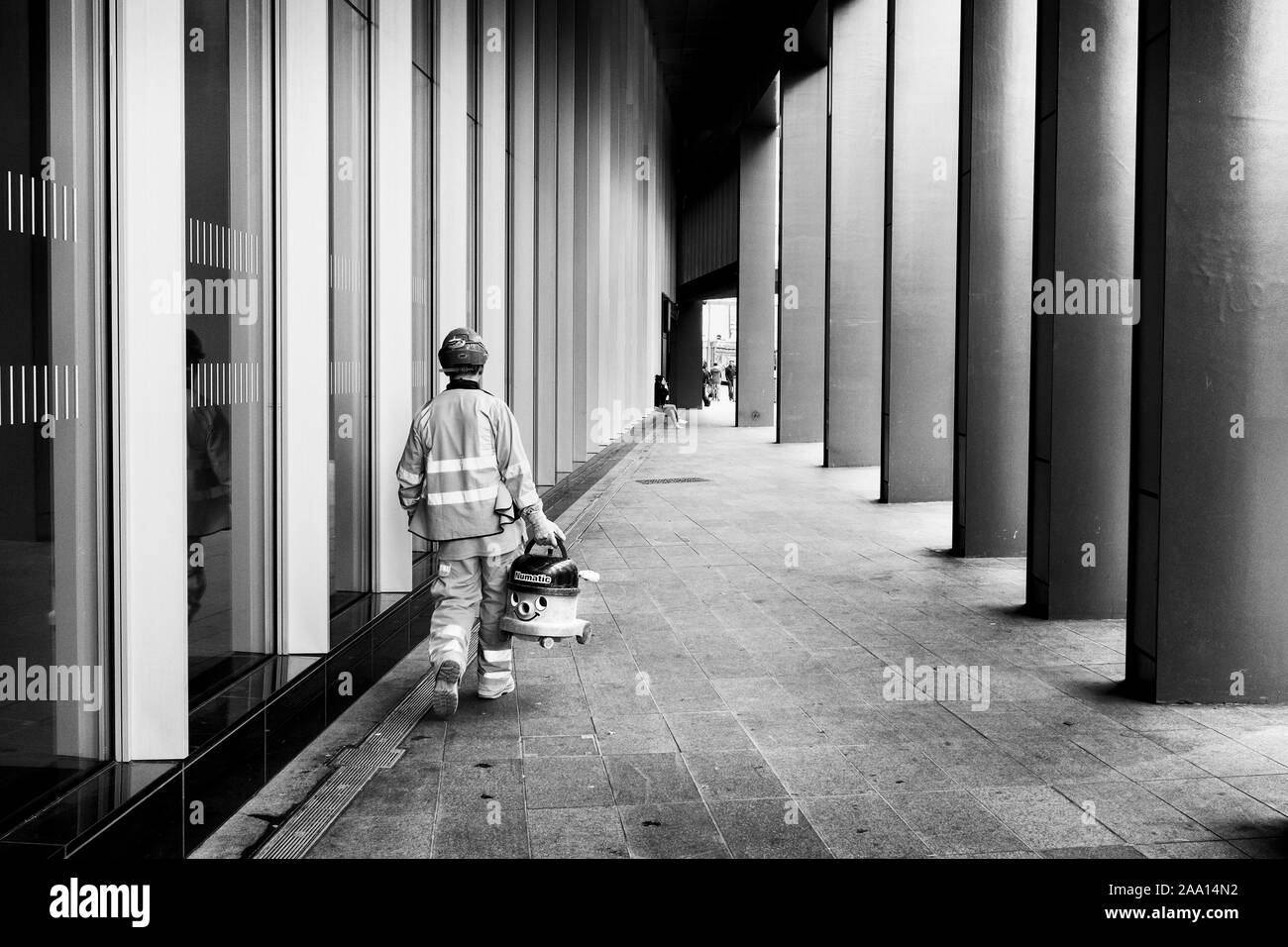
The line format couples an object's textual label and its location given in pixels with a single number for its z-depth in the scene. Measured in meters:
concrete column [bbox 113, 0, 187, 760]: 4.14
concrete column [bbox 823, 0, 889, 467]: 20.23
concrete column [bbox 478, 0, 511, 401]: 11.21
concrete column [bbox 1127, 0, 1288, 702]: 6.06
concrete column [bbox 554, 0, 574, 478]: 16.45
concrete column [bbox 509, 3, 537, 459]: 13.20
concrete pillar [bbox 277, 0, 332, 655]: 6.02
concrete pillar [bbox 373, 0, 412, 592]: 7.55
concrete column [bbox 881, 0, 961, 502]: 15.19
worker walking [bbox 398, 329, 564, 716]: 6.05
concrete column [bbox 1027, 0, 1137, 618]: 8.04
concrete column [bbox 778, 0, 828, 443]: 26.06
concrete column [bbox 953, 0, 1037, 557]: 10.87
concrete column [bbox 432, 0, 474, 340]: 9.39
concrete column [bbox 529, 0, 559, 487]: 14.82
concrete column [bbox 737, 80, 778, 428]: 32.00
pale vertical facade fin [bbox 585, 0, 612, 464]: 18.67
